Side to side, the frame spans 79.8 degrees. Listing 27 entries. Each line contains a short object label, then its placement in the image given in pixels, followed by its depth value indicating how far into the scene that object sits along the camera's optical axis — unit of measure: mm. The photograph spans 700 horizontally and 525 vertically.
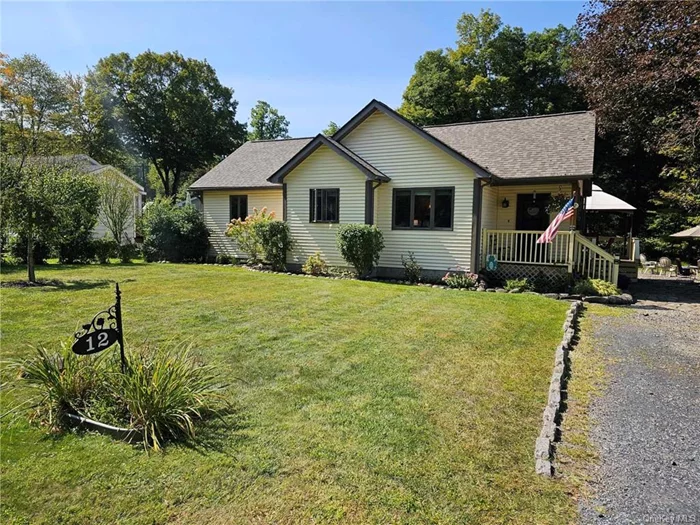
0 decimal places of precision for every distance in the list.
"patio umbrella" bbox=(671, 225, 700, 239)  16019
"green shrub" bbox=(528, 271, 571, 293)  10961
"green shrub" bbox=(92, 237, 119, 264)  15867
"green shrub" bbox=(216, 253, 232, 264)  16781
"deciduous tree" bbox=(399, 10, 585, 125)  28297
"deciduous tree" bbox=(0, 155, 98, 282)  9742
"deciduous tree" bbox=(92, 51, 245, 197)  36219
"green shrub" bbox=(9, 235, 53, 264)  14695
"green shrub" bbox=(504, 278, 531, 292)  11102
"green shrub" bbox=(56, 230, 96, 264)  15500
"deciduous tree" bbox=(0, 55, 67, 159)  25328
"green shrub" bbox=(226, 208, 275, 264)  15166
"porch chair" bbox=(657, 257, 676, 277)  18562
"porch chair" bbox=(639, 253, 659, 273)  19642
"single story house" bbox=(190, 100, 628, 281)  11758
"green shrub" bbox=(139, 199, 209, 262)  16938
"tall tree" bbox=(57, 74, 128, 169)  33062
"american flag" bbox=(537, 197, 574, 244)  10172
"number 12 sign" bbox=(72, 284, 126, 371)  3355
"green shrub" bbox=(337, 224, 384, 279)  12250
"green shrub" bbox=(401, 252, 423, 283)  12422
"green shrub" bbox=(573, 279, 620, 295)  10297
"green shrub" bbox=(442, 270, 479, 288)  11539
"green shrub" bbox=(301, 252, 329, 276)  13500
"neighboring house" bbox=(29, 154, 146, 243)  20662
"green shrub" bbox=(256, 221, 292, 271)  13883
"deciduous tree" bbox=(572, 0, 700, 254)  11297
